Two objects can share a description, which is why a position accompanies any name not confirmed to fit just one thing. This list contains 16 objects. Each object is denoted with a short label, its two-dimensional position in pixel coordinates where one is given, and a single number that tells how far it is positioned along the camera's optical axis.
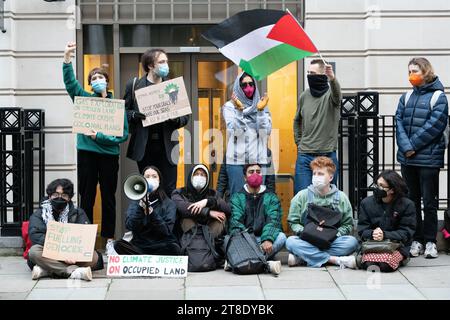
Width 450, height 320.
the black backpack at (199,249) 10.05
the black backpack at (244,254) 9.83
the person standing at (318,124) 10.91
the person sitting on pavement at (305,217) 10.25
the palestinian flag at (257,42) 10.27
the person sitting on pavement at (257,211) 10.36
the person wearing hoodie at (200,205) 10.30
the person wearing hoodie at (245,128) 11.06
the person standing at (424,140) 10.71
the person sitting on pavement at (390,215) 10.12
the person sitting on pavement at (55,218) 9.82
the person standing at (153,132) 10.75
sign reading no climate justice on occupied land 9.79
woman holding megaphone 9.97
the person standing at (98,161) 10.74
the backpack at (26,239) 10.34
